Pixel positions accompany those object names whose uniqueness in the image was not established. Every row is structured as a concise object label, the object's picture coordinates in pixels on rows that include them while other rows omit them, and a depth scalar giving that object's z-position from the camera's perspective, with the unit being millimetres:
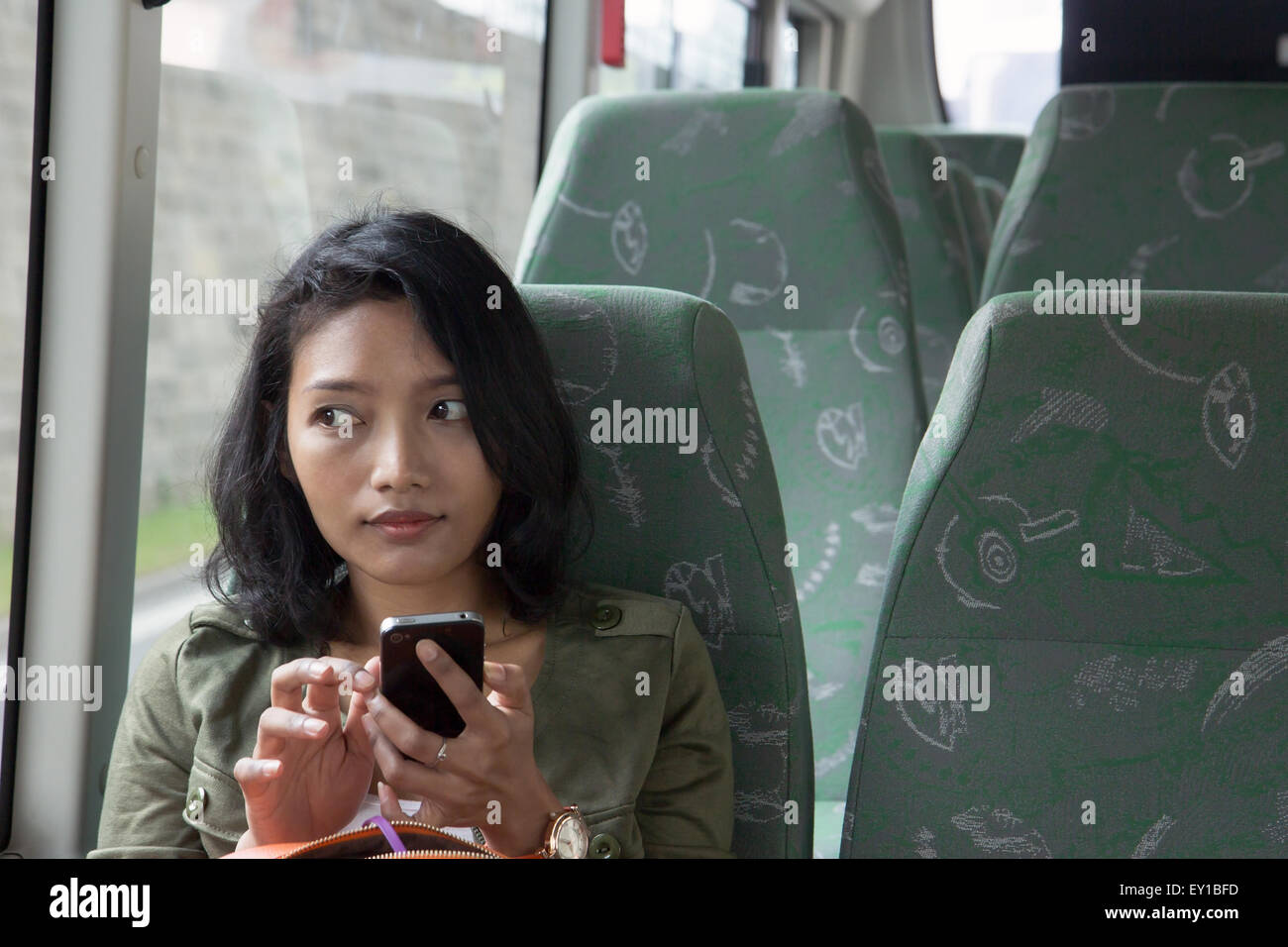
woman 983
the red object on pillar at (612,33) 2633
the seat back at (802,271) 1630
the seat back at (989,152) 3932
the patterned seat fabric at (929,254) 2188
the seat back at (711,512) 1153
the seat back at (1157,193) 1926
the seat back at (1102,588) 1034
